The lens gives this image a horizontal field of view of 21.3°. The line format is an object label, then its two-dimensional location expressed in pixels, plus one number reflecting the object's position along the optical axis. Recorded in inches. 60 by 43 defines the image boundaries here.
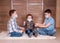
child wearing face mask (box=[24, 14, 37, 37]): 142.8
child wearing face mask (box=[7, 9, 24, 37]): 133.6
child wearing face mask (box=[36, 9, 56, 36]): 139.5
